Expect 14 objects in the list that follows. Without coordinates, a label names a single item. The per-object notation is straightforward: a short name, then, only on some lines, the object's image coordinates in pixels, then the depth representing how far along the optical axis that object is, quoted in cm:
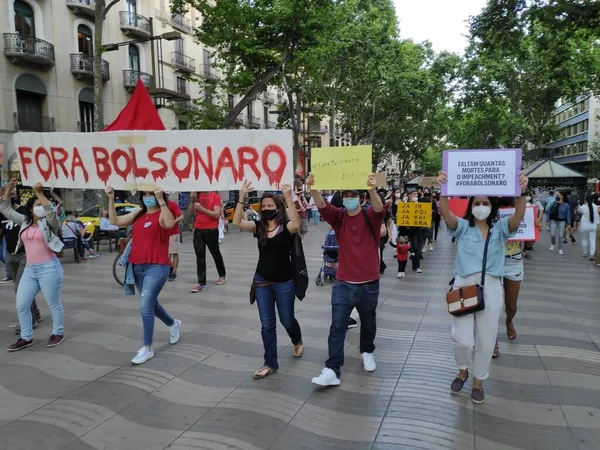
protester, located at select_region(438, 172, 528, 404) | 390
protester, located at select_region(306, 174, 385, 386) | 427
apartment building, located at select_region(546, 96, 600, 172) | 5347
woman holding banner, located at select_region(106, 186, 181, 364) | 484
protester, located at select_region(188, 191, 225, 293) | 848
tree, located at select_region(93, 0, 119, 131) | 1444
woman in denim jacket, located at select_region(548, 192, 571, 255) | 1287
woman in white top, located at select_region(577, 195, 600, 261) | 1165
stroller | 761
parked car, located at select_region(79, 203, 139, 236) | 1632
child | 979
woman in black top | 443
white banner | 448
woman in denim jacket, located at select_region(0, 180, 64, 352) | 534
